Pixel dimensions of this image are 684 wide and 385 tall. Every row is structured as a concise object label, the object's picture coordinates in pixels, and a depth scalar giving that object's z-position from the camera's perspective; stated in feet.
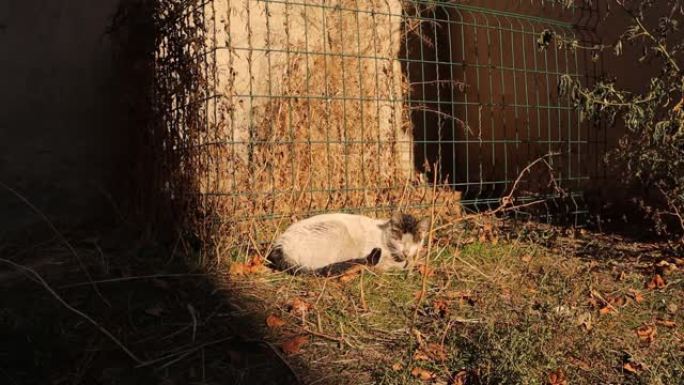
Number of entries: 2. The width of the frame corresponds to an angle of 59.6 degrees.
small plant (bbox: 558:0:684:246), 10.66
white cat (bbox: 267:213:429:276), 10.41
